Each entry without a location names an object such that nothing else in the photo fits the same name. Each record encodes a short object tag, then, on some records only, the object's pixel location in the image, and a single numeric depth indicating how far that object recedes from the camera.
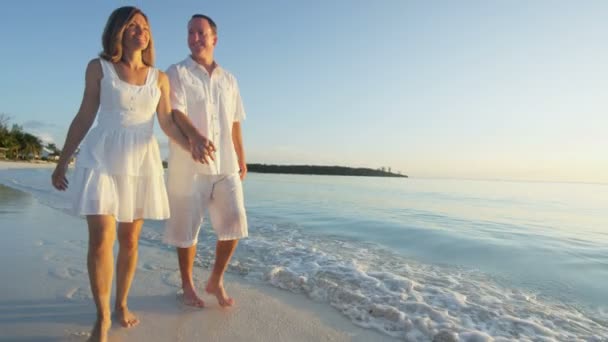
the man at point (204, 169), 2.73
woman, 2.12
